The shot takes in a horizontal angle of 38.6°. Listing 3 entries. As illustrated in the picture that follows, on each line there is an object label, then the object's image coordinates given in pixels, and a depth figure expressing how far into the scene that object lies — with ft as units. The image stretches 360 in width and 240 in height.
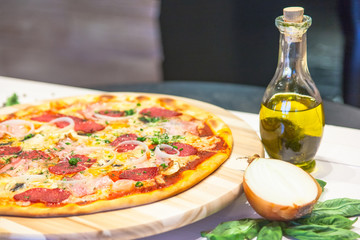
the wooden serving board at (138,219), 4.32
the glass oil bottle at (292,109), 5.29
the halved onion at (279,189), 4.48
